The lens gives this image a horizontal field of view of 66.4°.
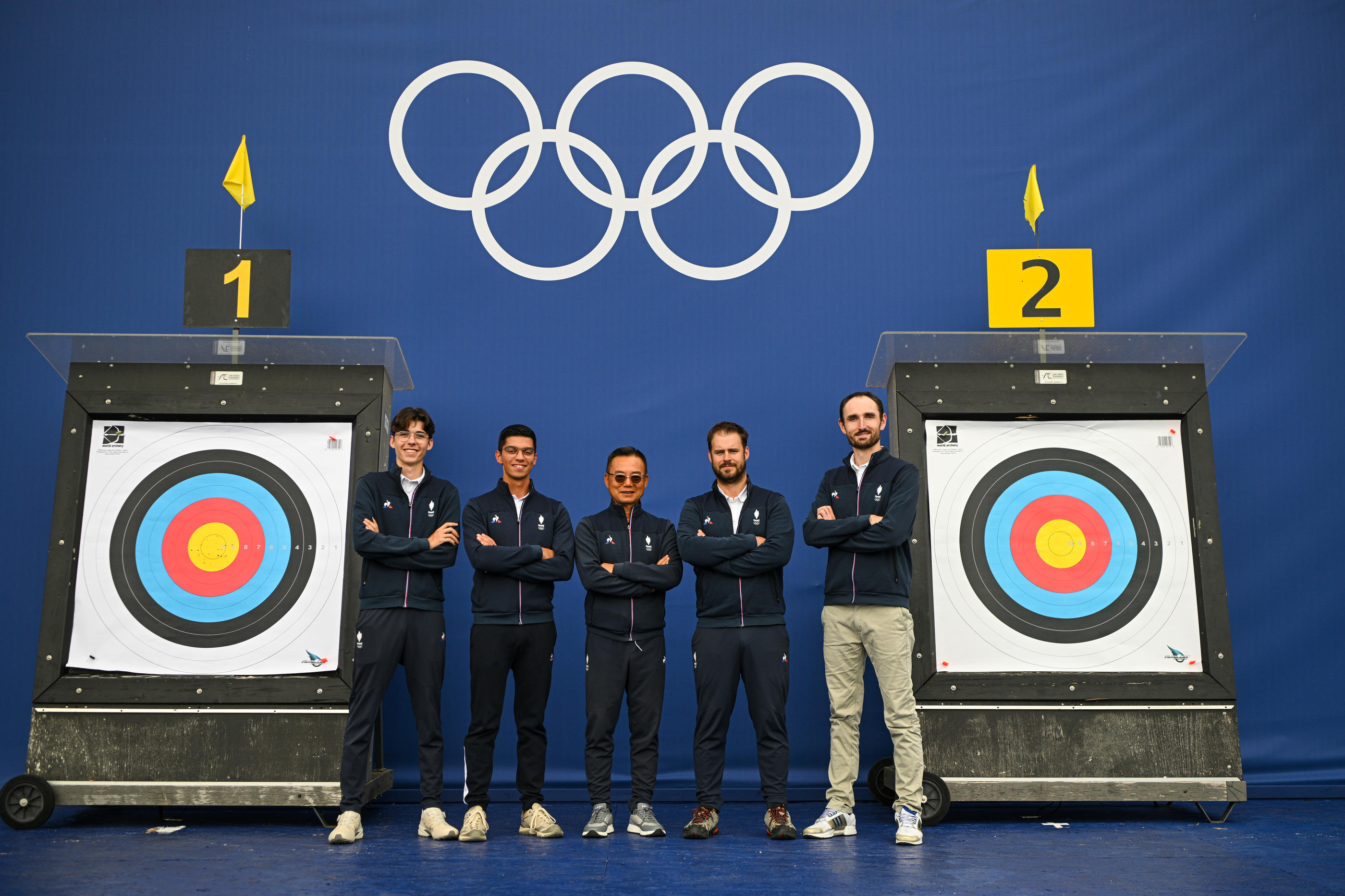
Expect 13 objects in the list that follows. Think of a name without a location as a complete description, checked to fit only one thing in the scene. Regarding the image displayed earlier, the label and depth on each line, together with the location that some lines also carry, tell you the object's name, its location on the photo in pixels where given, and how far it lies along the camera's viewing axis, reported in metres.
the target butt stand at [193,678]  3.87
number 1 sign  4.36
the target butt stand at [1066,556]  3.97
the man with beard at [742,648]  3.75
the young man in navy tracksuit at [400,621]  3.70
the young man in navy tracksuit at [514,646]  3.75
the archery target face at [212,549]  4.09
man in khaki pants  3.76
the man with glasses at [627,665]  3.78
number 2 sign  4.36
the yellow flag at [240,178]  4.66
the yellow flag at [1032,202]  4.70
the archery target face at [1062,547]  4.14
